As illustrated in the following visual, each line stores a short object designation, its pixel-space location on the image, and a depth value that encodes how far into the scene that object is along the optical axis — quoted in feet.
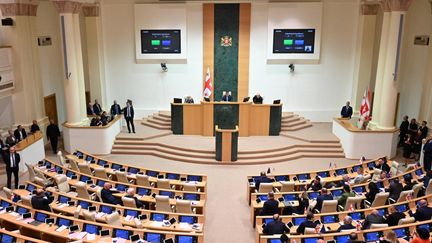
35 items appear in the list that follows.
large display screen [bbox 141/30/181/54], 69.31
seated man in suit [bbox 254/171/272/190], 40.88
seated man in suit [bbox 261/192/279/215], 33.96
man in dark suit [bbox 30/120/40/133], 55.54
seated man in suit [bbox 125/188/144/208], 36.04
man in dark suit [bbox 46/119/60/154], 58.08
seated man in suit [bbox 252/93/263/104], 63.98
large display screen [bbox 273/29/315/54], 68.69
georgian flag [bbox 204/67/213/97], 64.90
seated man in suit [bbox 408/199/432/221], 31.50
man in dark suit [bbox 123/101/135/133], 61.68
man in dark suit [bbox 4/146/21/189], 45.37
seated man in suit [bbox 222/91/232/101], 64.34
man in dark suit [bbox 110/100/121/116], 64.08
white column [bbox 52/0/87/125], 55.21
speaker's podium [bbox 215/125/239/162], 53.78
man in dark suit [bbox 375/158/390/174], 44.01
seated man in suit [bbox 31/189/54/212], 33.60
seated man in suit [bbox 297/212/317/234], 30.04
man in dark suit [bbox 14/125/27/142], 52.49
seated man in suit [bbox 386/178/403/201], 37.19
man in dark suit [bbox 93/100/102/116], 66.80
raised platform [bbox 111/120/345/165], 56.34
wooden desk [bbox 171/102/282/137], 61.21
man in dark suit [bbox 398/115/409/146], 58.13
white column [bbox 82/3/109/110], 68.13
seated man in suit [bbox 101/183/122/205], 36.22
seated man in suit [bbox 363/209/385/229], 30.55
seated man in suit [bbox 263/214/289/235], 30.12
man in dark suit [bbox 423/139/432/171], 48.21
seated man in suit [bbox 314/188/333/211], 34.99
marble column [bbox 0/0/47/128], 56.13
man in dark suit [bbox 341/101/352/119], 64.39
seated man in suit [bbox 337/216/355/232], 30.08
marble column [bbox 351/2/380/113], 65.16
